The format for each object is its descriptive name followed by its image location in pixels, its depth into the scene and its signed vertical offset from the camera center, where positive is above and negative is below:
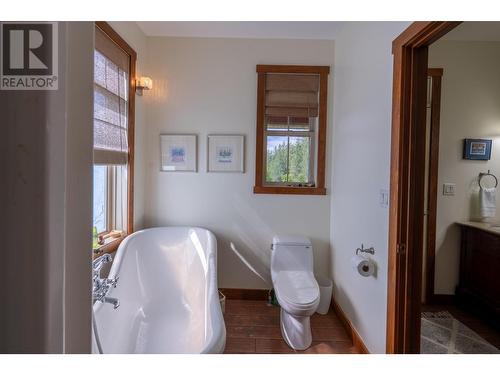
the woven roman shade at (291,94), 2.71 +0.89
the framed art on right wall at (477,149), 2.57 +0.34
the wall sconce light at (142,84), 2.45 +0.87
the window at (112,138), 1.93 +0.31
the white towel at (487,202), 2.55 -0.18
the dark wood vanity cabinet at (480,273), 2.26 -0.81
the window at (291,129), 2.70 +0.53
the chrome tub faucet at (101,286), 1.38 -0.58
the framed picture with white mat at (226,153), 2.70 +0.27
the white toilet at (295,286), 1.96 -0.87
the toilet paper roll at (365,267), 1.78 -0.58
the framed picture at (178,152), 2.70 +0.27
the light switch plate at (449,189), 2.60 -0.06
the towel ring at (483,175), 2.60 +0.08
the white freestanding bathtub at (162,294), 1.76 -0.91
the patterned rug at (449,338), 1.97 -1.24
